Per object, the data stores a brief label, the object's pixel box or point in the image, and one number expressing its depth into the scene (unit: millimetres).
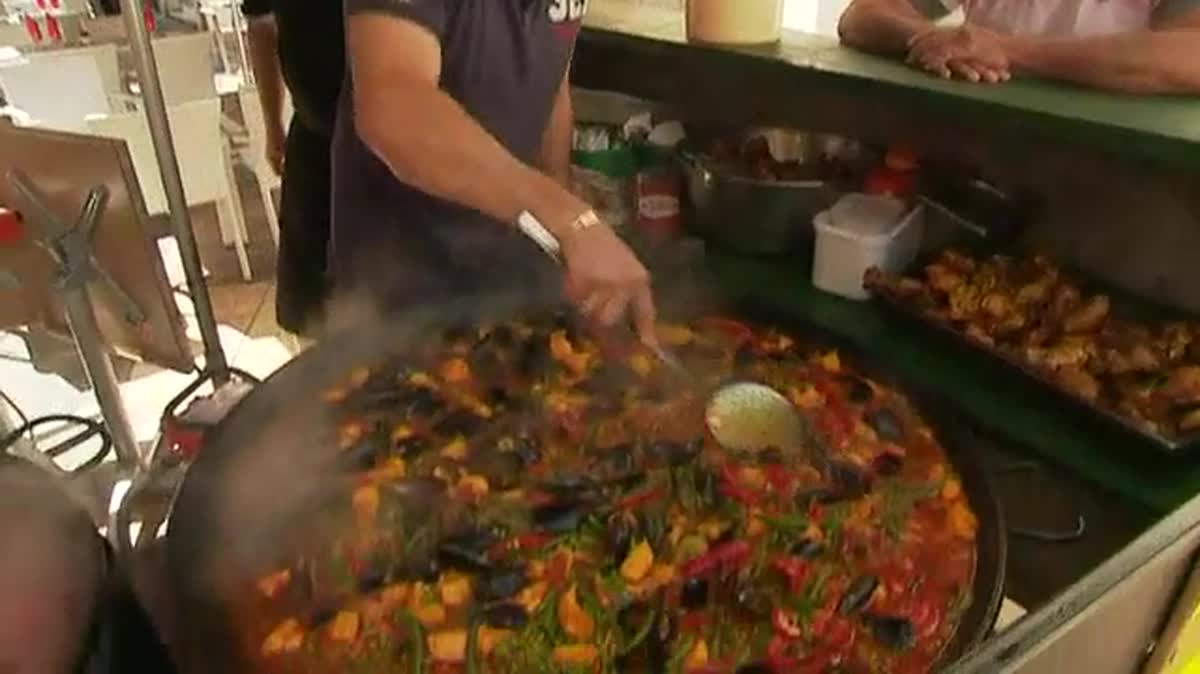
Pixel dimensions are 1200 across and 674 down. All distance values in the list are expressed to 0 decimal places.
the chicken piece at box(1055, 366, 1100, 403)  1357
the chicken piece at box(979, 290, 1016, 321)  1528
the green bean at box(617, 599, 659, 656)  1027
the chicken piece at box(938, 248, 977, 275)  1623
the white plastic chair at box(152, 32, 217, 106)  4793
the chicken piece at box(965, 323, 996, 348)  1473
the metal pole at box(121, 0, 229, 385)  1398
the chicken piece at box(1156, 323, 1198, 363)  1416
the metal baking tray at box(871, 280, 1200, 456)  1268
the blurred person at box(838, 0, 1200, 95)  1416
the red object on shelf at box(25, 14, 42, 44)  5418
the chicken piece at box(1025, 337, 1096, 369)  1421
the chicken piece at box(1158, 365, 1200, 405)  1332
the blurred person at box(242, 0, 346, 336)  1996
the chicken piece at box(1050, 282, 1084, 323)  1527
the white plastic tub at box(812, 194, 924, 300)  1677
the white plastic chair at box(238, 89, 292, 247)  5074
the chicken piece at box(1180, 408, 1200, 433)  1283
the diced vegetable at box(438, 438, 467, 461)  1294
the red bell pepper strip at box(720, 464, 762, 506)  1217
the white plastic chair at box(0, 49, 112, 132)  4684
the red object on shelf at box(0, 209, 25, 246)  1536
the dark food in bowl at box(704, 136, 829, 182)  1842
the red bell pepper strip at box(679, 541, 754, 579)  1118
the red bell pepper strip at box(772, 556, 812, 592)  1105
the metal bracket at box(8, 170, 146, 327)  1439
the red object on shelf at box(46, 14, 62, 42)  5379
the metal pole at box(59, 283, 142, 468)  1513
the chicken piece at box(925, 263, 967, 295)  1583
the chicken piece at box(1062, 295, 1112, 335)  1494
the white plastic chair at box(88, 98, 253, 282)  4340
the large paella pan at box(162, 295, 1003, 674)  1036
